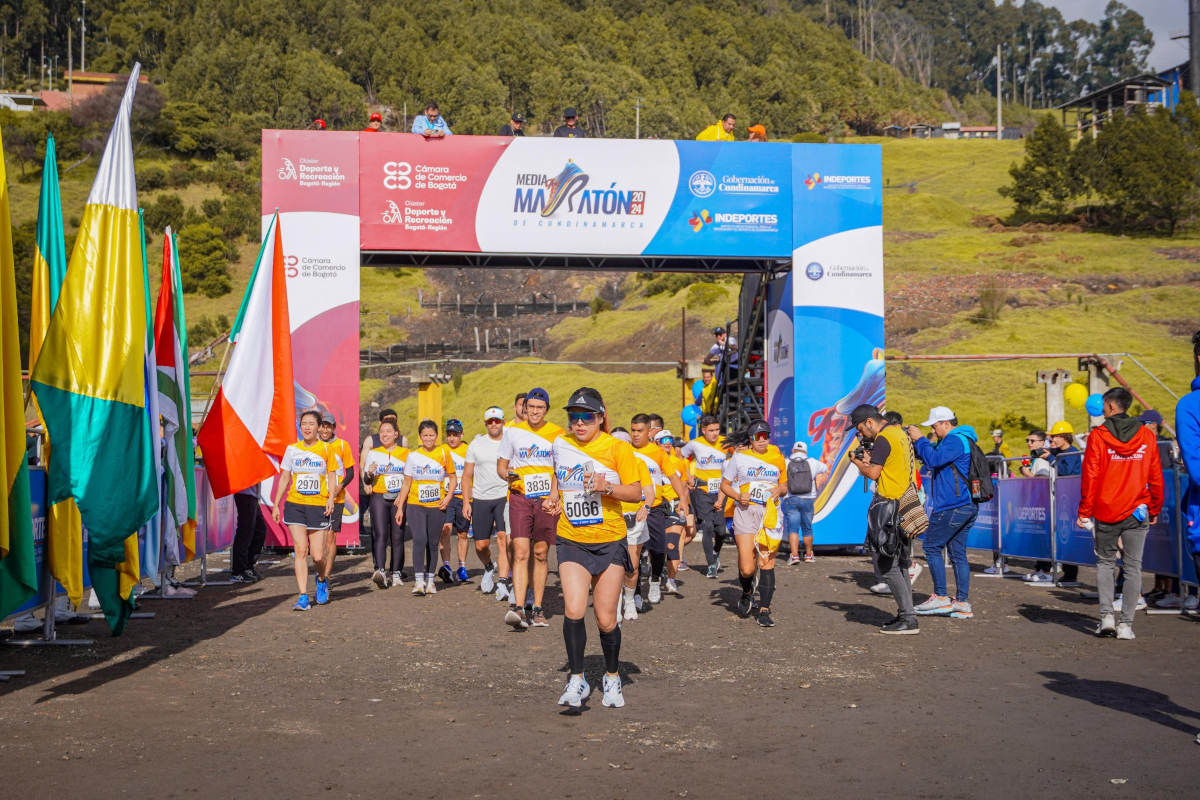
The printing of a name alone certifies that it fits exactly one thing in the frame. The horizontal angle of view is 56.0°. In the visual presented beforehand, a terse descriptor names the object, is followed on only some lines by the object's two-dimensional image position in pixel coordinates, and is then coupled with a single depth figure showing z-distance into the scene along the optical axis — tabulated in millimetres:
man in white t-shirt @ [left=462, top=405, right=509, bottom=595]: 12289
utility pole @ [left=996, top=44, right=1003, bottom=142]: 121075
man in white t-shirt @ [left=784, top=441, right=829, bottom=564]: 16438
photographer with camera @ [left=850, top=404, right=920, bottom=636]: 9516
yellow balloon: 24234
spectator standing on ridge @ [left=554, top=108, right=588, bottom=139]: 19828
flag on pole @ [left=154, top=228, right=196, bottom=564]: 10422
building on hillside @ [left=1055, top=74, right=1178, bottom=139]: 92794
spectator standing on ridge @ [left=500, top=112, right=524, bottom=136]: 19703
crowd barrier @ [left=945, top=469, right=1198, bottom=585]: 11125
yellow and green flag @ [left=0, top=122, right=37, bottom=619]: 6895
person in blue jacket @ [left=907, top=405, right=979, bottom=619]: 10789
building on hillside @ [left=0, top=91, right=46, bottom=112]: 103625
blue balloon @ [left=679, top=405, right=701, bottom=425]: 25891
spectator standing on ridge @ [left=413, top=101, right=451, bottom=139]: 18031
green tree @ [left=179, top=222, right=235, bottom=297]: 75875
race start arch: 17469
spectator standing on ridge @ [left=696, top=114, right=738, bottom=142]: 19666
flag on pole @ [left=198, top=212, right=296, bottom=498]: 11320
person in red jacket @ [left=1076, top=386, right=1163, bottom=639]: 9055
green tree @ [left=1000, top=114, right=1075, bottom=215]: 80938
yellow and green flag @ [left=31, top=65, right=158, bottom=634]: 7832
